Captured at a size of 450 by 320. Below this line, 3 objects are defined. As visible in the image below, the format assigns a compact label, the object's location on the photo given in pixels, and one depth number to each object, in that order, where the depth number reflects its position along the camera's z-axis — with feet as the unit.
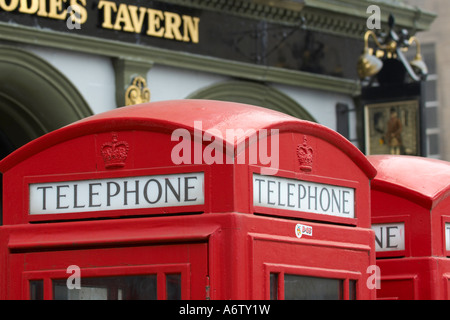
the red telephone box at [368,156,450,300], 30.53
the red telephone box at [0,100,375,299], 21.79
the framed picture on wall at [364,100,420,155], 68.55
